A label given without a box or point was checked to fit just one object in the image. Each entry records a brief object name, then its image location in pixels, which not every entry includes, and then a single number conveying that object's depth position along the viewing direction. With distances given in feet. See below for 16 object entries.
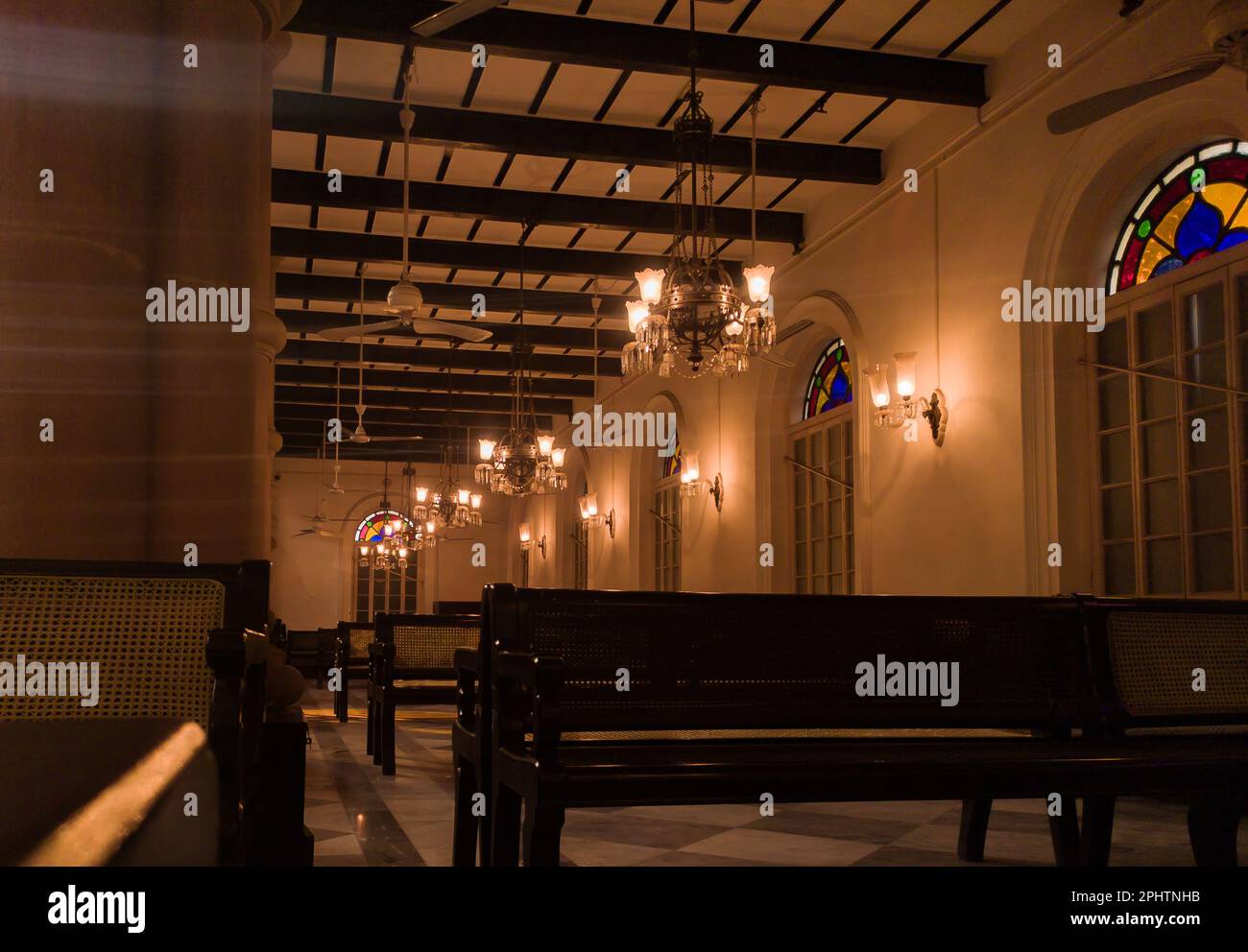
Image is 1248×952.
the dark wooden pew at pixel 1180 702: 8.69
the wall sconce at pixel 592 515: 53.42
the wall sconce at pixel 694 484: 40.29
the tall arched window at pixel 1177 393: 19.19
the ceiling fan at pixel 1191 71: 12.43
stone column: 9.47
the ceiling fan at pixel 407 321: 21.63
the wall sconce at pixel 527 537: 69.72
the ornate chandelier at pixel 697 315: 19.53
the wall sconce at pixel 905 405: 26.40
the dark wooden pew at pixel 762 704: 7.38
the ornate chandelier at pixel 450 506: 43.19
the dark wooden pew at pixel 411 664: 19.20
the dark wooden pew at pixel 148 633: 6.86
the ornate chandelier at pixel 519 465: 31.45
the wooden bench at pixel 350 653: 27.86
